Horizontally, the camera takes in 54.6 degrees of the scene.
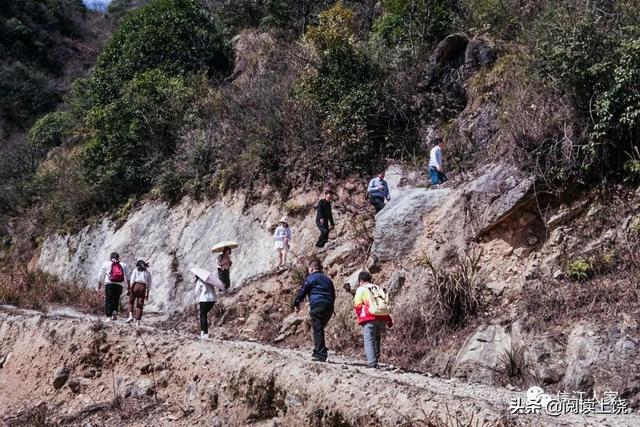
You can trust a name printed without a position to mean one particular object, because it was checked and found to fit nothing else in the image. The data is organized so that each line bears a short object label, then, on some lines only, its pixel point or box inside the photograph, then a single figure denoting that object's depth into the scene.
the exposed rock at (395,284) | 10.62
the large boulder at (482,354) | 8.12
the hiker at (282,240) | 14.16
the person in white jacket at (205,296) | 11.05
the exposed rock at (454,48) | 15.79
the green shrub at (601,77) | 9.15
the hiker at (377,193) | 13.64
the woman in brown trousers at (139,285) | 12.73
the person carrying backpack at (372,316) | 8.34
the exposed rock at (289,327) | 11.52
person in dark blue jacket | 8.43
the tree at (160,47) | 23.55
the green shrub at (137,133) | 20.70
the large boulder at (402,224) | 11.30
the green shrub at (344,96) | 15.55
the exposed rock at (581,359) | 7.11
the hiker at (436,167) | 13.20
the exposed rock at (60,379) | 11.06
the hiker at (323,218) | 13.69
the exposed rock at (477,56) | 15.01
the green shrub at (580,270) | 8.28
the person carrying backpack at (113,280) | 12.81
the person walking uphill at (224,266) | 14.16
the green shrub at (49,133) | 30.86
